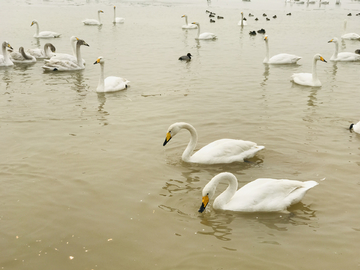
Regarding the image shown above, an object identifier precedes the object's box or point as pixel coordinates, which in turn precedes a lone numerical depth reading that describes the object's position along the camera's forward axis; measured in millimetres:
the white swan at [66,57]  16500
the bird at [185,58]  18172
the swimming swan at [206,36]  25297
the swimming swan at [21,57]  17609
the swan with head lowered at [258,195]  6098
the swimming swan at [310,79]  13820
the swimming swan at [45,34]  24484
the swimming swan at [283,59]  17641
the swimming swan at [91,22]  30422
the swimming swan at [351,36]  26297
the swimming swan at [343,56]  18328
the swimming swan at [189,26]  30562
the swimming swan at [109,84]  13008
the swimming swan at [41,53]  18906
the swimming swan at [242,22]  32756
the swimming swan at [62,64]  16203
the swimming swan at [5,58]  16672
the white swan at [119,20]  33375
